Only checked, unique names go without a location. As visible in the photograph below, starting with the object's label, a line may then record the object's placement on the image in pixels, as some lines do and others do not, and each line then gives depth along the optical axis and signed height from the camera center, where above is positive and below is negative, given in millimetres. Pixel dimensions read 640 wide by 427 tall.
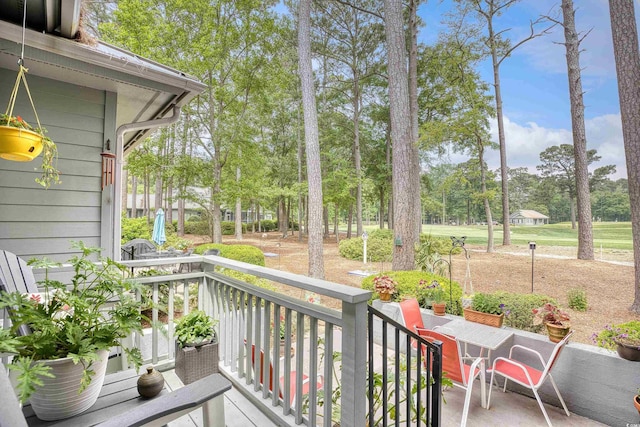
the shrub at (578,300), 5332 -1478
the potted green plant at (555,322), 3045 -1093
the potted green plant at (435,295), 3994 -1086
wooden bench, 908 -672
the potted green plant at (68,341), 1116 -462
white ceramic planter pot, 1129 -665
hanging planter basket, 1798 +473
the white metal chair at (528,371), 2611 -1452
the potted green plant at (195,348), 2242 -962
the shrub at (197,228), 21072 -588
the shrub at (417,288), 4330 -1095
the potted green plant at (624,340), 2645 -1114
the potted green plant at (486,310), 3555 -1121
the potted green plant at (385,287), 4519 -1020
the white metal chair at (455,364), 2691 -1334
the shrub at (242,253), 9266 -1040
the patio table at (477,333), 2967 -1231
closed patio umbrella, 8289 -256
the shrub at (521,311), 3719 -1146
